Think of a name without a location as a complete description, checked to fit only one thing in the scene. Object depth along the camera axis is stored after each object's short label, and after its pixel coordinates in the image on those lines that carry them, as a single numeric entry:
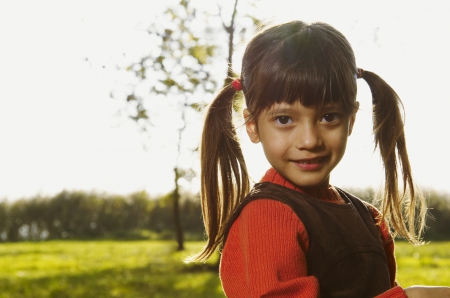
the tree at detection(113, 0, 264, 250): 5.52
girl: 1.45
